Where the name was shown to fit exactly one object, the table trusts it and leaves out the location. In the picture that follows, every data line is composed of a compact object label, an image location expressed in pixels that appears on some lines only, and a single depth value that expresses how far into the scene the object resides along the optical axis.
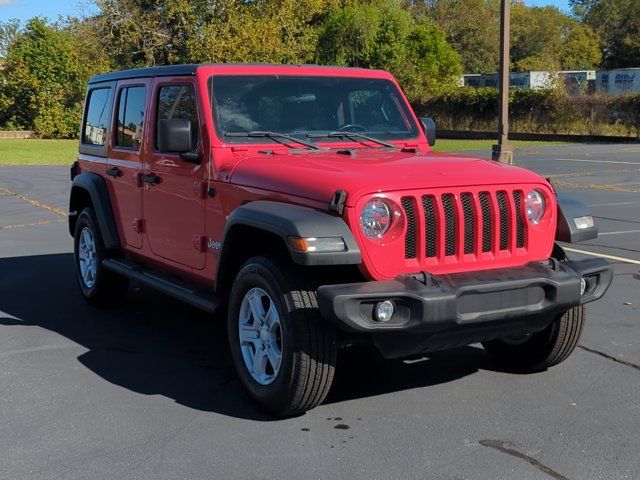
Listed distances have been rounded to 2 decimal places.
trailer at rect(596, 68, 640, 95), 45.84
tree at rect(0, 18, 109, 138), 50.19
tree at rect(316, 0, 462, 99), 49.03
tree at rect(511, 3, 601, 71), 77.69
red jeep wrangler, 4.12
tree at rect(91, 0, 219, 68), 38.62
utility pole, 16.88
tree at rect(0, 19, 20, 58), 63.62
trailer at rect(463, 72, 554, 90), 44.08
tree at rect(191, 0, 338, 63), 36.19
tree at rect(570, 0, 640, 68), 72.81
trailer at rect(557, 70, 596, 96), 42.38
